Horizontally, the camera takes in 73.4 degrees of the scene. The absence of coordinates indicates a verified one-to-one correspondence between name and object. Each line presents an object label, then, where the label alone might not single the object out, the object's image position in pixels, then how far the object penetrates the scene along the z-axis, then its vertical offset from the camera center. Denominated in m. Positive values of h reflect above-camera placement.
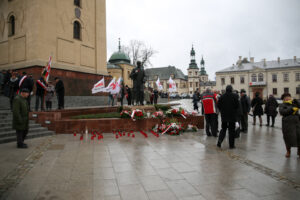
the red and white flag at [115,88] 15.10 +1.12
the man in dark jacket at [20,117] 6.32 -0.45
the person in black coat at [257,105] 11.95 -0.18
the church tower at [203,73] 122.38 +17.72
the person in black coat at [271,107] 11.55 -0.30
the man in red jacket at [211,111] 8.57 -0.37
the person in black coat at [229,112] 6.56 -0.32
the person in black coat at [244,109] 9.91 -0.35
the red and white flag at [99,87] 13.42 +1.09
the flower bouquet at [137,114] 9.59 -0.54
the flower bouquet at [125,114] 9.68 -0.54
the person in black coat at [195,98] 18.38 +0.36
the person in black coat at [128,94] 18.39 +0.81
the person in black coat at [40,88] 10.66 +0.80
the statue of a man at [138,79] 11.93 +1.40
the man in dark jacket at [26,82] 9.88 +1.06
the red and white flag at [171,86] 21.31 +1.75
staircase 7.25 -1.07
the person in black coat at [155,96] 23.98 +0.81
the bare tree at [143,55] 52.28 +12.49
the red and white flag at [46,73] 10.88 +1.67
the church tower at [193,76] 107.06 +14.30
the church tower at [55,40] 18.00 +6.28
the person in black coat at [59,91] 12.04 +0.74
